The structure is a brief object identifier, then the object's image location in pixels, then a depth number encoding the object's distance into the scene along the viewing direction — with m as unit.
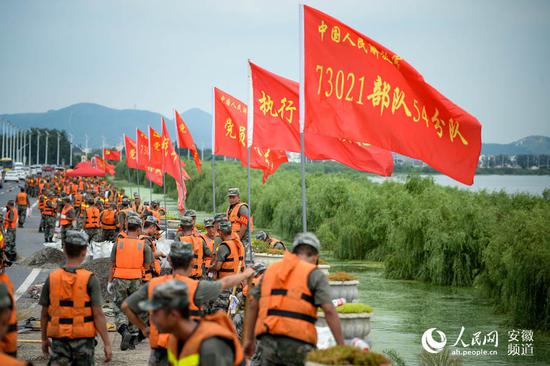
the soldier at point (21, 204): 44.62
